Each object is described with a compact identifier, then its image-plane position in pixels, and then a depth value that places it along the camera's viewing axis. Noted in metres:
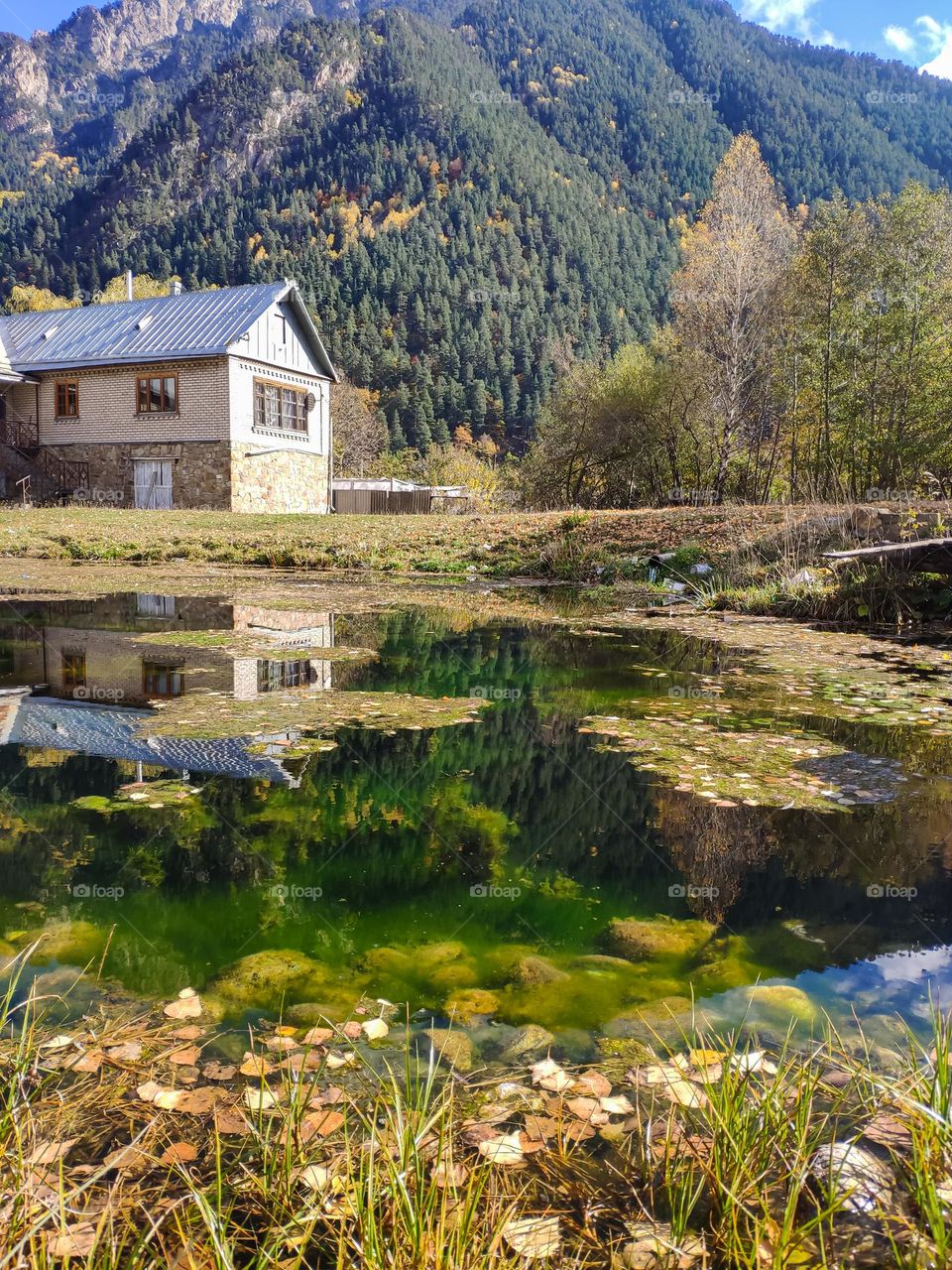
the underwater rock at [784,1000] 2.42
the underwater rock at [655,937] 2.79
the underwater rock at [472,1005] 2.38
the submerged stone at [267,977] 2.44
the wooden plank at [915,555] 9.82
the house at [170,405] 26.25
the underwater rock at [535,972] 2.59
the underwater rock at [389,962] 2.62
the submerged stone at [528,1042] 2.20
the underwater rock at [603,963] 2.67
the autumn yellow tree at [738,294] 23.86
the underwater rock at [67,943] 2.61
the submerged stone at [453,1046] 2.13
